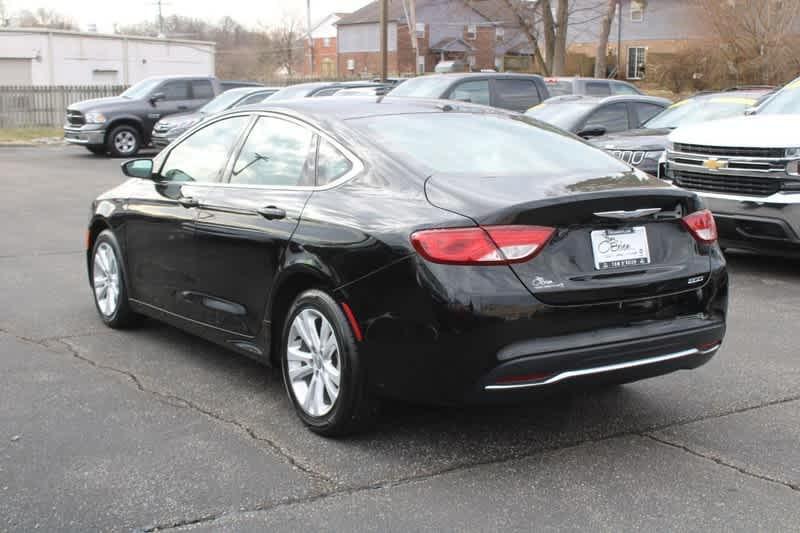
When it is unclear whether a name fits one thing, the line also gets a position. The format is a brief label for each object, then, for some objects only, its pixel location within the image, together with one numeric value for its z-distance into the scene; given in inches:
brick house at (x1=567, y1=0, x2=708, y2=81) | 2492.6
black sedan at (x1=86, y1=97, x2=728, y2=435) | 158.1
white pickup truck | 323.3
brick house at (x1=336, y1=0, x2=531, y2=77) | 2977.4
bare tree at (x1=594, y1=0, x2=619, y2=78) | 1574.3
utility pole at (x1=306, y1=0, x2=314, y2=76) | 3094.5
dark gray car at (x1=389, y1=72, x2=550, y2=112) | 668.7
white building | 1733.5
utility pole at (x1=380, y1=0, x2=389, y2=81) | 1346.0
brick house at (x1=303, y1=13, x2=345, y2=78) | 3395.7
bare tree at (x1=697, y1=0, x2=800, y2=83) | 1375.5
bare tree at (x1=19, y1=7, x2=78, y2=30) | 3498.3
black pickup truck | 895.7
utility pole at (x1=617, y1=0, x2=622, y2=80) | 2529.5
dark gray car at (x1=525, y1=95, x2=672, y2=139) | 529.3
